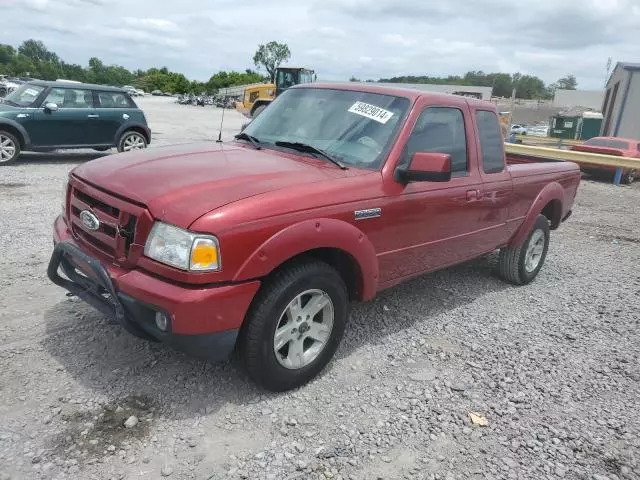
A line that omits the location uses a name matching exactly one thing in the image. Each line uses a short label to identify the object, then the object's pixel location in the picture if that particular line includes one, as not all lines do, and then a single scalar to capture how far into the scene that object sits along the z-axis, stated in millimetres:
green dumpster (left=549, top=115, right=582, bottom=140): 33531
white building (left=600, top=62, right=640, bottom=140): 27875
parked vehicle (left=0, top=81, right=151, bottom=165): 10664
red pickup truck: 2700
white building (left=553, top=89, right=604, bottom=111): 58400
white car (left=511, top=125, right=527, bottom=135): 36400
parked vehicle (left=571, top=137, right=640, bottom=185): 15203
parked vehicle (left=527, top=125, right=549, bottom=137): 38334
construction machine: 29125
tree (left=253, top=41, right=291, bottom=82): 117438
